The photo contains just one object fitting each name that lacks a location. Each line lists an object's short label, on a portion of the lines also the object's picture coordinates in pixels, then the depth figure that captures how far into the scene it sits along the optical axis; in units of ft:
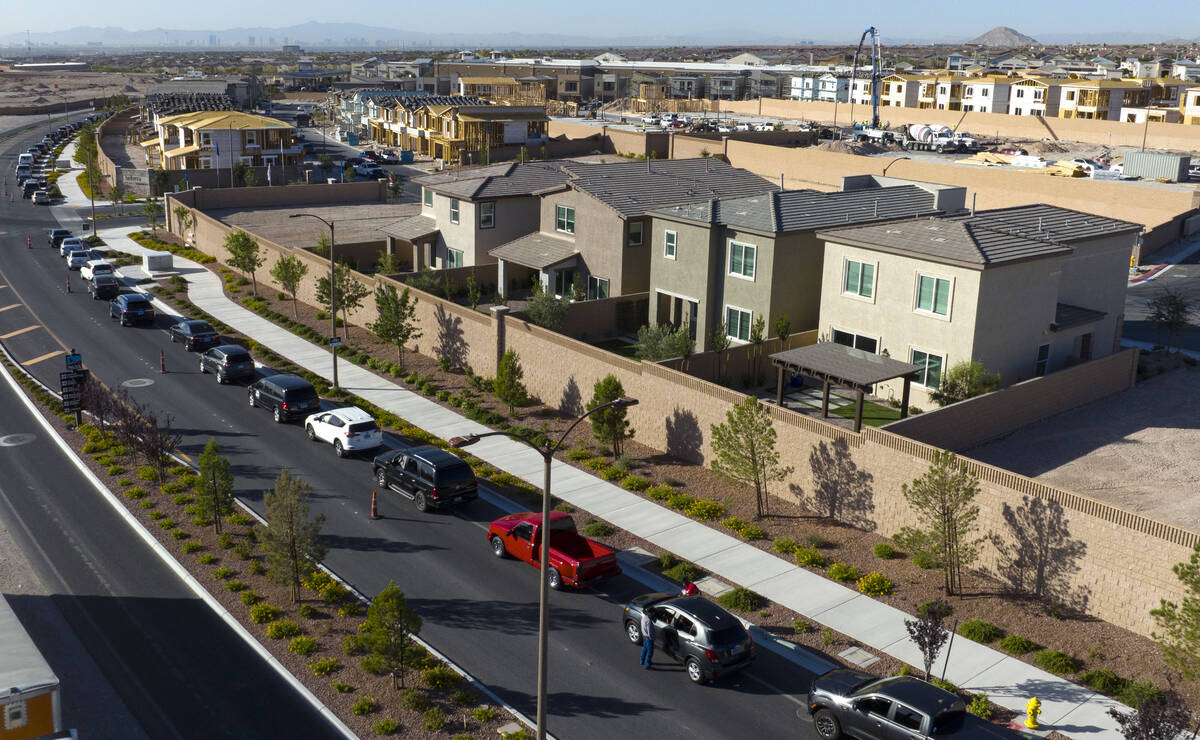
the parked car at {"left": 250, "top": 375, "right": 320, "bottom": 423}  121.08
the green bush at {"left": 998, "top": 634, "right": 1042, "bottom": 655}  74.49
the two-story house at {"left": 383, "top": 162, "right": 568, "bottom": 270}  176.14
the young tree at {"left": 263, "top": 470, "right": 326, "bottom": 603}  78.54
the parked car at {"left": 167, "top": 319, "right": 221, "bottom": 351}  150.61
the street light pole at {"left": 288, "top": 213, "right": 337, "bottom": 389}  129.08
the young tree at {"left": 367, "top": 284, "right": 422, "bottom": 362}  138.41
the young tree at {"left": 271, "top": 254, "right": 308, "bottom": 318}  166.40
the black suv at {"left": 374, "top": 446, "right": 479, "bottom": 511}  96.53
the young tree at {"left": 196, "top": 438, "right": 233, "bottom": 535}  90.27
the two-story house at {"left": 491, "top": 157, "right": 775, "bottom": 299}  154.71
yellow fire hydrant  64.90
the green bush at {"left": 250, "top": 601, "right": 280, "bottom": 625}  77.30
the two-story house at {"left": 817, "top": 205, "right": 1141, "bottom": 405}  115.85
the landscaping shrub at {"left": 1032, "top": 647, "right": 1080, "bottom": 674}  71.67
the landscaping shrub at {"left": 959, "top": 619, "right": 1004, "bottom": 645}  76.28
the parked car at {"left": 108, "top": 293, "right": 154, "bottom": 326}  163.84
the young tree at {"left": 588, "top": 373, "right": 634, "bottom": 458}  109.81
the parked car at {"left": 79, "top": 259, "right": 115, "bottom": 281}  190.19
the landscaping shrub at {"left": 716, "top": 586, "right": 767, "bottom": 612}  80.23
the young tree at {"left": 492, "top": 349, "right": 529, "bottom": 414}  121.39
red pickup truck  82.64
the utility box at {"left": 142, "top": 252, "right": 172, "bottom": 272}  203.62
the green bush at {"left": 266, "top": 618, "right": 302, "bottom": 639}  75.00
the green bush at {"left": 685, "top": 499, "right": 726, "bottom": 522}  97.55
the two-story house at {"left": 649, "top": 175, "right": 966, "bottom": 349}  134.51
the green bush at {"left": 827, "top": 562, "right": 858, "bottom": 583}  84.91
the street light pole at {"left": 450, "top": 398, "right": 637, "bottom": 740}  57.47
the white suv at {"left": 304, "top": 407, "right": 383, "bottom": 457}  111.34
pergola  102.33
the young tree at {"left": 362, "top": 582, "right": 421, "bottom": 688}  66.90
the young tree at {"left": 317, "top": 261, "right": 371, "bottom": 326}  150.61
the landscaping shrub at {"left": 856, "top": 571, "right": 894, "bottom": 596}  82.74
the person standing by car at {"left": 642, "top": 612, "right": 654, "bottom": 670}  72.43
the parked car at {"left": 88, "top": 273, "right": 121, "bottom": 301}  182.19
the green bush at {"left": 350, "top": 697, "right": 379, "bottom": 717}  66.28
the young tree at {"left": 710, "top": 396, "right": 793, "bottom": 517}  95.50
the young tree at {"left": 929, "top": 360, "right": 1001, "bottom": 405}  113.09
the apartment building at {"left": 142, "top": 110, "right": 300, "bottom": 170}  312.09
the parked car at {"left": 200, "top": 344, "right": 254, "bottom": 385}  136.26
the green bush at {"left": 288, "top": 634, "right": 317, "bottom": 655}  72.95
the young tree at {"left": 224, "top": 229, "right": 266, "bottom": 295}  181.98
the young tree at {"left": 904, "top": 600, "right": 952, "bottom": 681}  67.56
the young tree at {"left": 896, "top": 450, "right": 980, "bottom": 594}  81.66
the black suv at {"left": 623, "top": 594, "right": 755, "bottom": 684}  69.51
